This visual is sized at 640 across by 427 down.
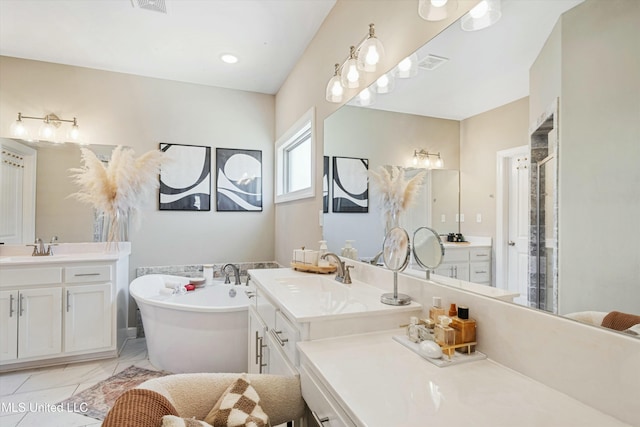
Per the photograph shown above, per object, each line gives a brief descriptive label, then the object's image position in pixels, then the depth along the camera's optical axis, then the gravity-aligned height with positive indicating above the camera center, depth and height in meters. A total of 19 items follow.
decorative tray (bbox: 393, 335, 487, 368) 0.94 -0.42
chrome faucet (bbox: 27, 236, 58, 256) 2.99 -0.32
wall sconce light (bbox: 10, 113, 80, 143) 3.04 +0.85
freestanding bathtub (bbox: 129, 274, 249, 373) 2.42 -0.92
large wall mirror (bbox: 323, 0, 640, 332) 0.69 +0.26
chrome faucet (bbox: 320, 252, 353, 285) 1.82 -0.32
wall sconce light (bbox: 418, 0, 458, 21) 1.20 +0.80
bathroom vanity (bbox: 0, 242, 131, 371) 2.61 -0.79
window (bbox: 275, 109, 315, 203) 2.68 +0.58
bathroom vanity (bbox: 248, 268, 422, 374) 1.17 -0.38
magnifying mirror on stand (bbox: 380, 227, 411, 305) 1.35 -0.17
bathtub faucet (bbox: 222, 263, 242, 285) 3.33 -0.60
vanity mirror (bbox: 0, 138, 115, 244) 3.09 +0.17
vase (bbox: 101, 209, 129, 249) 3.16 -0.10
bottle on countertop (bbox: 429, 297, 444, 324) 1.11 -0.32
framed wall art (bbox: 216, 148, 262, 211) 3.69 +0.45
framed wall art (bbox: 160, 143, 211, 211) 3.49 +0.44
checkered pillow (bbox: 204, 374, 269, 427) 0.95 -0.59
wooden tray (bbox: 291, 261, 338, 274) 2.11 -0.34
